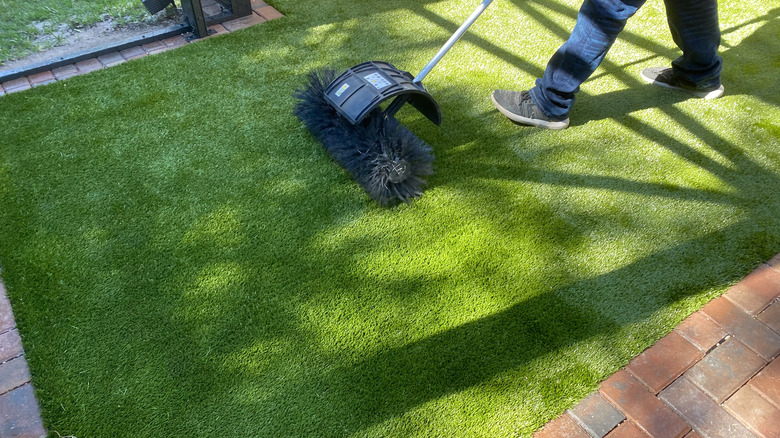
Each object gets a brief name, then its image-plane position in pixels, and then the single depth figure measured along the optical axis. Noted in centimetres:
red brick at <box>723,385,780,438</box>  178
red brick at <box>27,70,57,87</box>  320
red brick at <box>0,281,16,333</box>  199
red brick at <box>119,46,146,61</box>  345
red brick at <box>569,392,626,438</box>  178
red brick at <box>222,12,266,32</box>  375
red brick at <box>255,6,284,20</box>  386
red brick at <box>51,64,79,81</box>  326
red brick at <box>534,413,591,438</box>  177
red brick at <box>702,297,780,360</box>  200
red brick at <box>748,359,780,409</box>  186
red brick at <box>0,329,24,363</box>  191
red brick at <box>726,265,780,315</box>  213
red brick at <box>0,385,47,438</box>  172
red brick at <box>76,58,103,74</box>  332
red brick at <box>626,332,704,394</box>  190
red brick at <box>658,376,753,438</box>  178
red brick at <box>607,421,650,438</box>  176
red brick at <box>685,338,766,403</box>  188
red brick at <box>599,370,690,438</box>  178
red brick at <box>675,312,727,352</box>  201
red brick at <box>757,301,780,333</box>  206
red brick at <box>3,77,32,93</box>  314
